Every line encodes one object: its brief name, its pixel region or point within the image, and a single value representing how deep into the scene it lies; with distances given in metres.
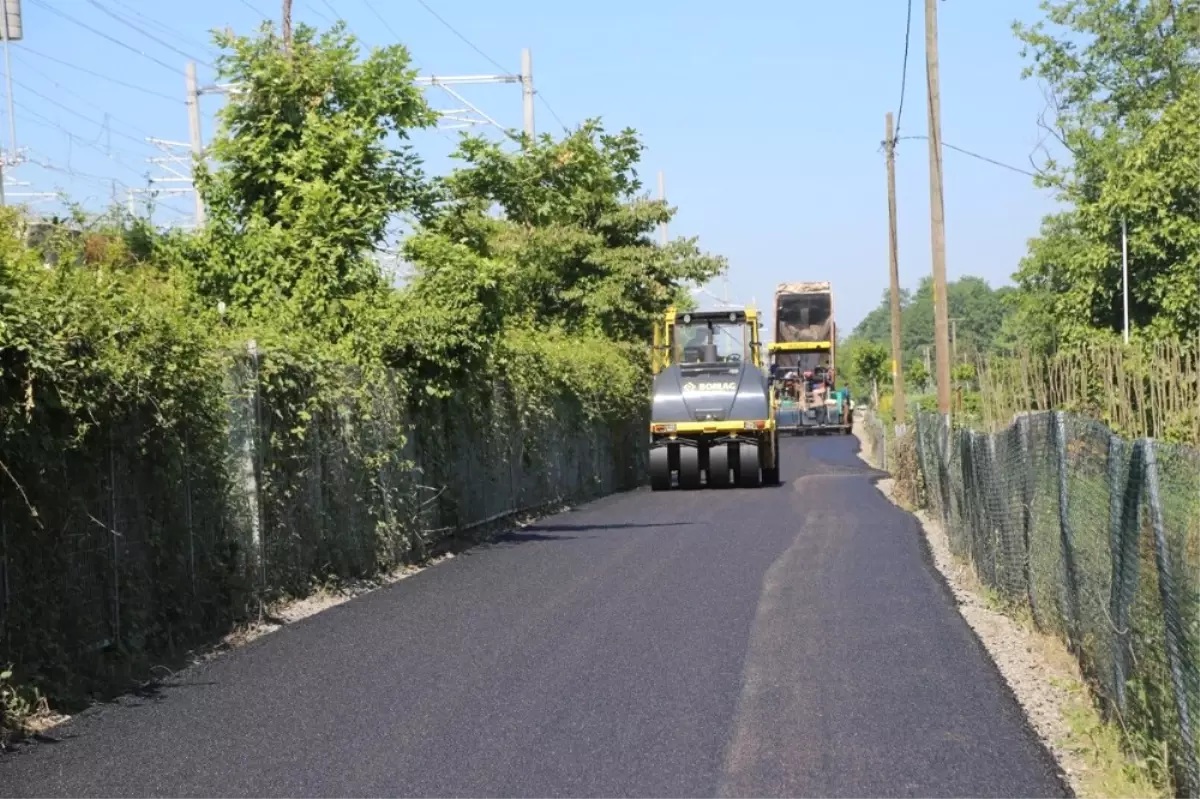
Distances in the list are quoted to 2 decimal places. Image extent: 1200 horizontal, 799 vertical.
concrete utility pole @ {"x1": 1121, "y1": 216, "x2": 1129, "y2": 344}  34.78
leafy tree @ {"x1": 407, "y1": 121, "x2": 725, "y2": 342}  22.83
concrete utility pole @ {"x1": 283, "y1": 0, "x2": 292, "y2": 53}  17.71
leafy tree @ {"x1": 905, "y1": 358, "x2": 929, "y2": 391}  93.12
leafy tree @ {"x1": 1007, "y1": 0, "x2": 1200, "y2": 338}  34.22
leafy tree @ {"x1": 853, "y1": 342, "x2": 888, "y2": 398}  88.25
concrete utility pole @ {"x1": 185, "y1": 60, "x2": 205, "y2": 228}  29.12
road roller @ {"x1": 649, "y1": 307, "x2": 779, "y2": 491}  29.97
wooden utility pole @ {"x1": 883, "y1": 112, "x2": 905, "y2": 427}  40.84
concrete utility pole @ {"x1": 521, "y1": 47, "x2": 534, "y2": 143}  32.03
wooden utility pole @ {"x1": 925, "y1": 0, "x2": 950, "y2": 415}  25.30
